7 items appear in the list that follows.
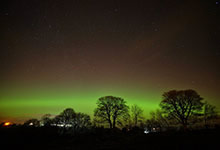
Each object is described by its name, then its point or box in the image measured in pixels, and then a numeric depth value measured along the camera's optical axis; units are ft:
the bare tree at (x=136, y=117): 148.83
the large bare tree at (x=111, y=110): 115.44
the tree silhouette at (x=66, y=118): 134.21
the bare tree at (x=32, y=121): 157.88
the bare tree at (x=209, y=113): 124.50
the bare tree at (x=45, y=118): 154.91
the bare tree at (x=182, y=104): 94.84
